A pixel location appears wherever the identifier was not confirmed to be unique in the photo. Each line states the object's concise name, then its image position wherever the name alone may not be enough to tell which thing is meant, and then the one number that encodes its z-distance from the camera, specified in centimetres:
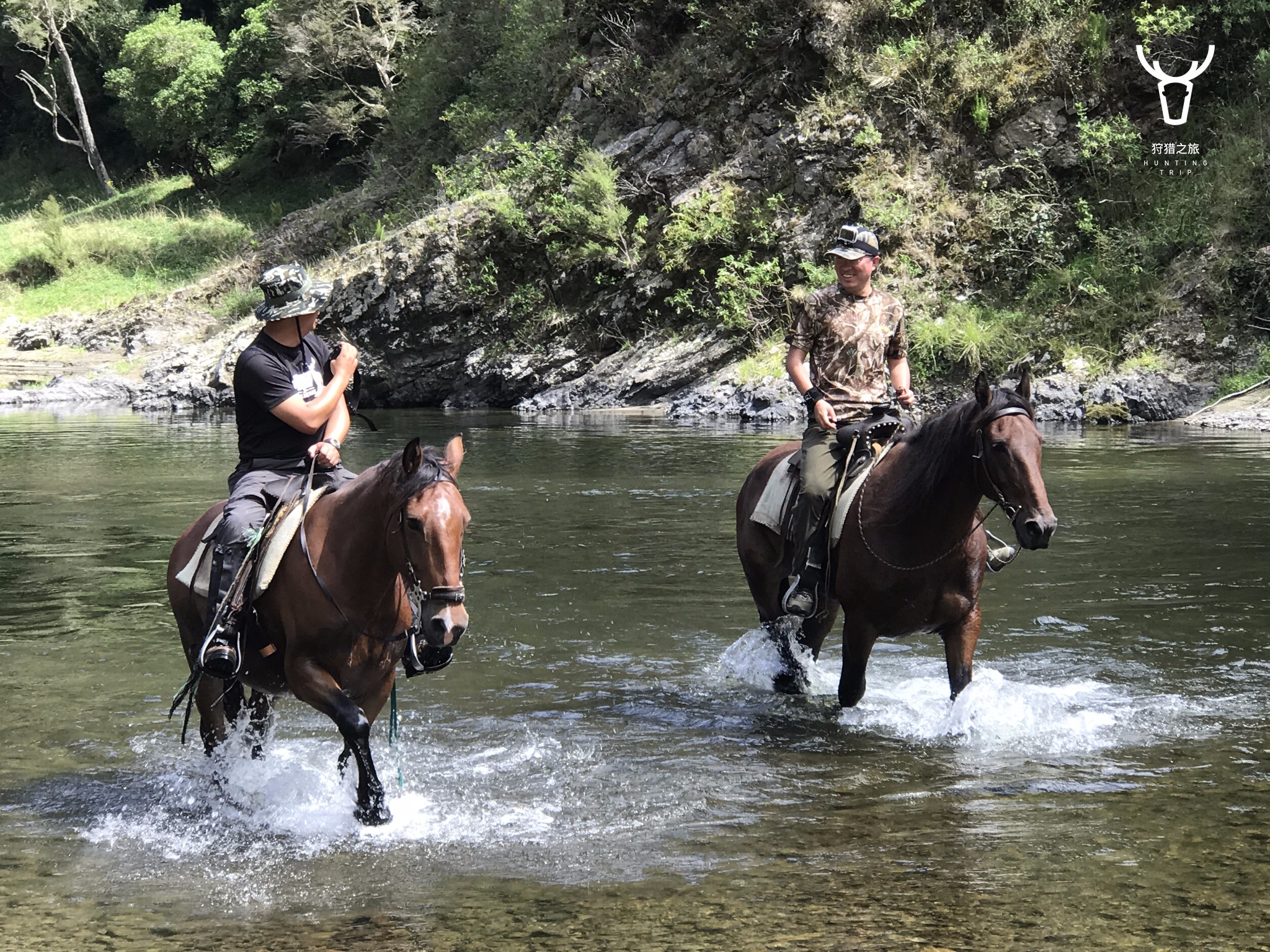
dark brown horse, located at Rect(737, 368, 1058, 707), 661
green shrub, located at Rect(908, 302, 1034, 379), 2641
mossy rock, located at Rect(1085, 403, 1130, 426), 2484
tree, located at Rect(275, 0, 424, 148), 4744
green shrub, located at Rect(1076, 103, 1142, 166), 2842
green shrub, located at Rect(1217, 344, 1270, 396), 2395
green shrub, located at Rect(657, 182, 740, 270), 3186
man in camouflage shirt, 774
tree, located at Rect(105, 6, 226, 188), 5434
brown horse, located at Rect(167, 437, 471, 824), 533
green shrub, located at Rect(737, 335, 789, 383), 2894
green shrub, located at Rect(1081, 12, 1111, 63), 2920
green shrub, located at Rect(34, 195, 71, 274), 5019
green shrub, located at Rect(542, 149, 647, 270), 3344
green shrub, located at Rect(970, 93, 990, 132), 3002
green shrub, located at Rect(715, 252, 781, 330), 3031
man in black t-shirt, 609
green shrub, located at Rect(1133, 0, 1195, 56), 2842
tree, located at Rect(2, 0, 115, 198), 6075
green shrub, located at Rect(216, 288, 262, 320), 4228
